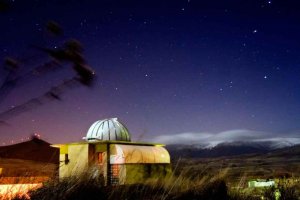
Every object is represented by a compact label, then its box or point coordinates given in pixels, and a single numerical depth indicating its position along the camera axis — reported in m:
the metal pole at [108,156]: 17.69
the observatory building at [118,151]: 18.35
